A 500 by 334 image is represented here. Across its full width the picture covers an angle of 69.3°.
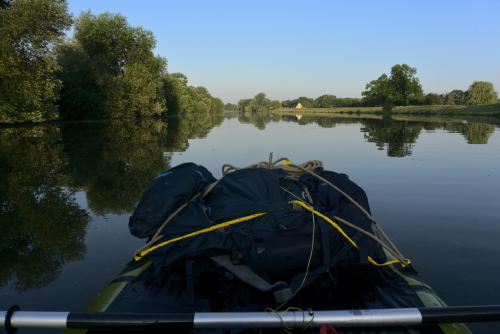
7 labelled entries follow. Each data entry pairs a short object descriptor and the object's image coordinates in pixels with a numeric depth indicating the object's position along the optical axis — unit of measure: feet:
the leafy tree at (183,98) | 211.20
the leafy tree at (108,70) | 127.85
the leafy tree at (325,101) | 507.71
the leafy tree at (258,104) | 560.12
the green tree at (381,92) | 327.98
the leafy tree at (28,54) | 86.94
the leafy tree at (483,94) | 296.71
